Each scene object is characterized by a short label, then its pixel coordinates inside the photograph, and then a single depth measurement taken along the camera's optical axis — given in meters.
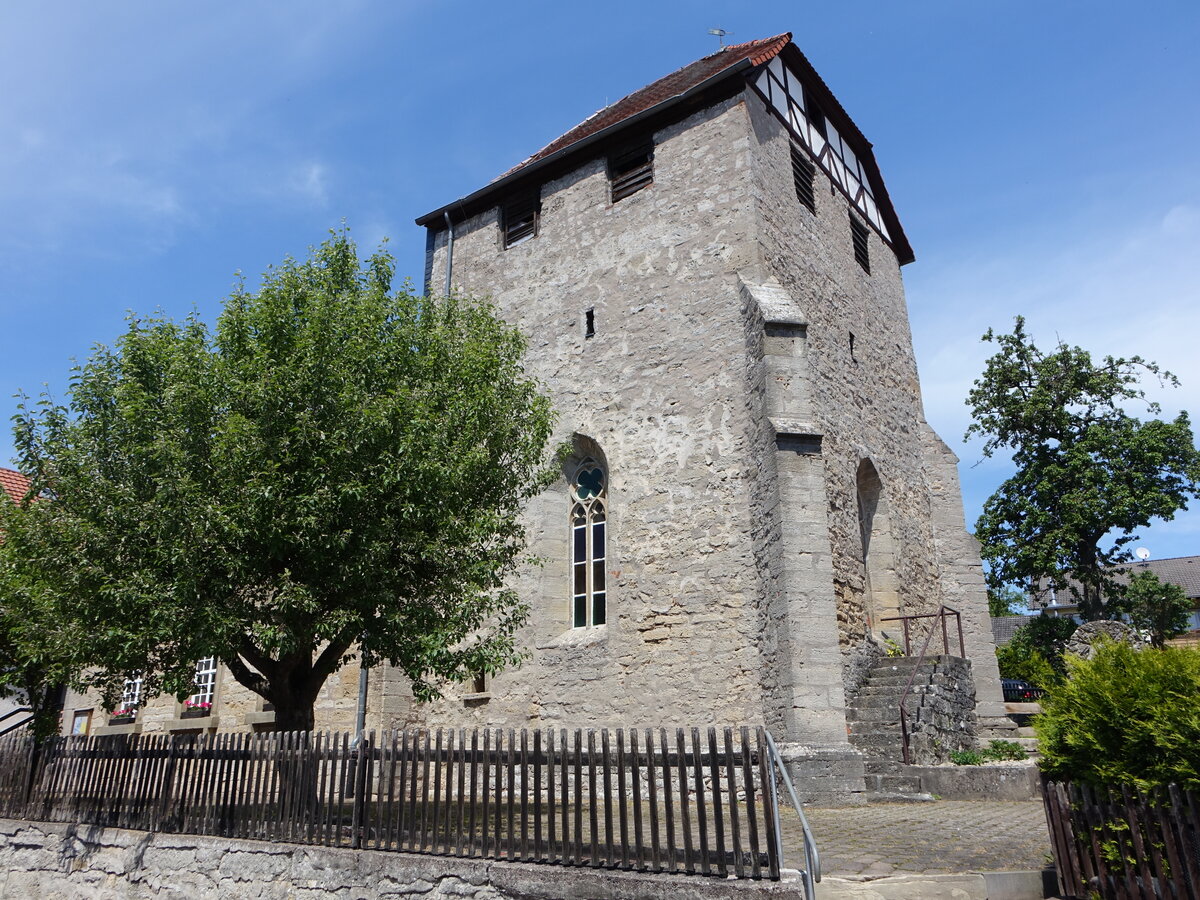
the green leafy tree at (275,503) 8.16
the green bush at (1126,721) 4.97
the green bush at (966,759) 11.09
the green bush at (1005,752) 11.51
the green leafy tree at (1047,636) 21.14
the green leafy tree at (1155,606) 21.48
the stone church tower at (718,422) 10.73
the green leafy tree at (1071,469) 20.30
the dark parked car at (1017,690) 27.56
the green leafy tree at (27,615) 8.57
